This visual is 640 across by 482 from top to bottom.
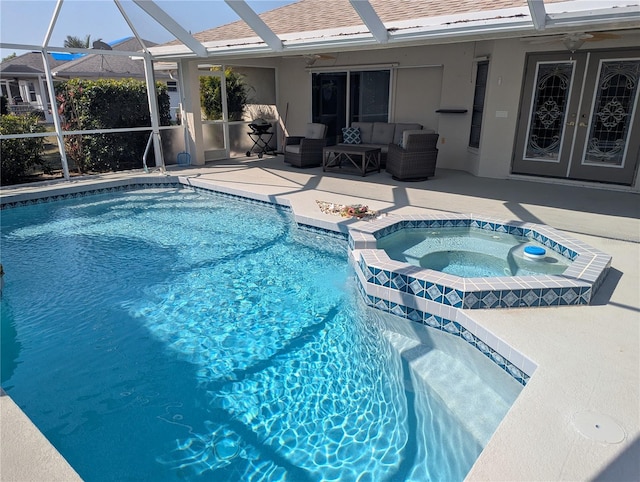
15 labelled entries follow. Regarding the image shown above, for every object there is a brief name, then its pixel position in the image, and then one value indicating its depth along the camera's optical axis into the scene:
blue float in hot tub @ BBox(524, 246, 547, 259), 5.05
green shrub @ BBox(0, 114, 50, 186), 8.67
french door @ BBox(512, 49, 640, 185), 7.68
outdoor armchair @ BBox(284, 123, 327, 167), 10.41
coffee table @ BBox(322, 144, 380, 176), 9.44
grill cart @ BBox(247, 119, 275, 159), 12.45
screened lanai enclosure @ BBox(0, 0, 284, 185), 8.42
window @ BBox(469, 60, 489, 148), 9.12
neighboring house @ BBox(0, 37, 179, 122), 11.24
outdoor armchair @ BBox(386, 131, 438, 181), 8.56
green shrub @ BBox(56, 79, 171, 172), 9.95
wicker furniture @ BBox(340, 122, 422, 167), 10.18
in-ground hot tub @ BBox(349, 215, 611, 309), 3.90
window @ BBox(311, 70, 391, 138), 11.03
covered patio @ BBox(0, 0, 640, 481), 2.29
